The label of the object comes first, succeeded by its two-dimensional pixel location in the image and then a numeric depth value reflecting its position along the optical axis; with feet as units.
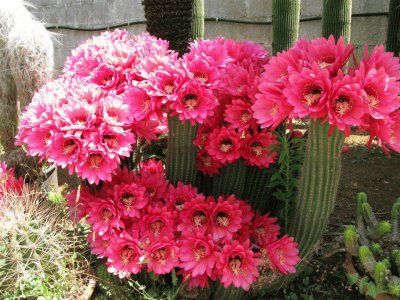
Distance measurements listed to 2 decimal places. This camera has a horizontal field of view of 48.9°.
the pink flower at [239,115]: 6.18
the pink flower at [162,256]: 6.01
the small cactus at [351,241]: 6.38
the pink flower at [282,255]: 6.37
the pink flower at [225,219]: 6.23
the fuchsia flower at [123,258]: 6.04
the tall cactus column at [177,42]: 6.73
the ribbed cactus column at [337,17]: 13.94
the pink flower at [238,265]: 5.87
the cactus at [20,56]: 10.64
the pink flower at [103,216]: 6.15
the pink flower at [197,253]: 5.96
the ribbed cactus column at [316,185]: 5.88
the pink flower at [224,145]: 6.40
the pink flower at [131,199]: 6.22
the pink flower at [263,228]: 6.76
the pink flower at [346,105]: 4.88
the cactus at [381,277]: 6.01
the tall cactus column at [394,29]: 13.88
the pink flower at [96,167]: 5.46
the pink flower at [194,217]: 6.31
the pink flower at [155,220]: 6.23
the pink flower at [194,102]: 5.74
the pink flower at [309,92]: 4.95
